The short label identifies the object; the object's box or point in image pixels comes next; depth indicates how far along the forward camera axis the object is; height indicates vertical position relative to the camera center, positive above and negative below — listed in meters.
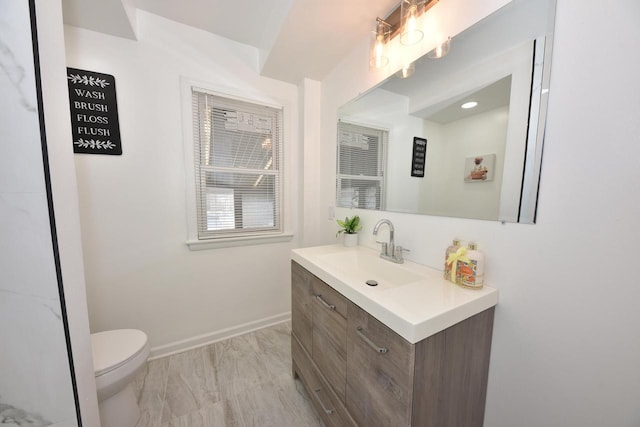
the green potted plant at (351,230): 1.55 -0.26
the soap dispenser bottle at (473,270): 0.82 -0.28
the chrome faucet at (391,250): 1.18 -0.31
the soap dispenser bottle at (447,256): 0.92 -0.26
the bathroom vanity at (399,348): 0.65 -0.54
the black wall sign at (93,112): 1.31 +0.50
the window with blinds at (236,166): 1.69 +0.24
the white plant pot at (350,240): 1.55 -0.32
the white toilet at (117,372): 1.00 -0.88
